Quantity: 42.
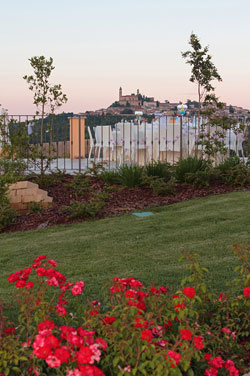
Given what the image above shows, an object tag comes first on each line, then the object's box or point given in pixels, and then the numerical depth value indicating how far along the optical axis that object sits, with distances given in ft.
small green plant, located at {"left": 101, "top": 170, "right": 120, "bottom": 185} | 27.37
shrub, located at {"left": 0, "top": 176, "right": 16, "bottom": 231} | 22.18
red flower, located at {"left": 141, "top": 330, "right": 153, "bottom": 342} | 6.08
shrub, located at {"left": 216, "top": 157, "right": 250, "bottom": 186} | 26.40
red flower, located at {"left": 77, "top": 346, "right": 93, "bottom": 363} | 5.52
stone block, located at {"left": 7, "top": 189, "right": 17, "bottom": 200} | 24.72
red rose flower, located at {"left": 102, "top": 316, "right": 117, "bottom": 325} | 7.11
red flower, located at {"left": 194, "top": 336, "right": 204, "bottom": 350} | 6.30
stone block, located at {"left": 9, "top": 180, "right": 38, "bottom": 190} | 25.09
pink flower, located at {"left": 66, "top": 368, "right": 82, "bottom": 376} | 5.55
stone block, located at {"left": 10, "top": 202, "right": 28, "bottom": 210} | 24.89
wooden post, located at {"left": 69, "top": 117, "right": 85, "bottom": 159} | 55.01
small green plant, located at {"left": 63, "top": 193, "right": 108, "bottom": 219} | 22.13
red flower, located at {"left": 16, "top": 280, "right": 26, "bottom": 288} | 7.54
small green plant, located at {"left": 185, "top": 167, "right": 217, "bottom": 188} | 26.07
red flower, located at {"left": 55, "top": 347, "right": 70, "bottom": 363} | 5.57
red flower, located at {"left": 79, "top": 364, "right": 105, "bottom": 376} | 5.53
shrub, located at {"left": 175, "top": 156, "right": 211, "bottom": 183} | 26.69
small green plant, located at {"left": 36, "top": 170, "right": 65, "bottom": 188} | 27.89
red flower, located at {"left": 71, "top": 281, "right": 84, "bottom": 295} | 7.43
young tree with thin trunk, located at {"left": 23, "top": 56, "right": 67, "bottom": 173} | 28.73
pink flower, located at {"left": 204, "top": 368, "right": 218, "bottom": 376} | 6.77
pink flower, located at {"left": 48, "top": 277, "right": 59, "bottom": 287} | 7.61
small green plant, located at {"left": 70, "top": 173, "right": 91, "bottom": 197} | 25.78
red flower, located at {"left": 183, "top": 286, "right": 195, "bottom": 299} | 7.32
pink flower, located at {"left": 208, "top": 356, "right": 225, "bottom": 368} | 6.82
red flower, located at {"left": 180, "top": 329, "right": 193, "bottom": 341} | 6.23
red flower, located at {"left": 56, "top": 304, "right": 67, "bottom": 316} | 7.55
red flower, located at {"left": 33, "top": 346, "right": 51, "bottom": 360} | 5.57
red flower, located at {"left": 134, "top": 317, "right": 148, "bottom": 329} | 6.47
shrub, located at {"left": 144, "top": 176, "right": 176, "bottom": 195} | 24.86
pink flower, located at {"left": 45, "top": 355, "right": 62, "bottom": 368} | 5.49
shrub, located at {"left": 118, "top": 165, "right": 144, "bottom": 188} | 26.19
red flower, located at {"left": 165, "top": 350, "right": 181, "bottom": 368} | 5.91
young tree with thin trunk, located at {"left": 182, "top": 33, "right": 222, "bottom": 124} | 34.73
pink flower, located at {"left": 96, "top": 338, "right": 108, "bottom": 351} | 6.24
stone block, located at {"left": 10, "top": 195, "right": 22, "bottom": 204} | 24.88
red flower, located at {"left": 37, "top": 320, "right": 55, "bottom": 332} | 6.32
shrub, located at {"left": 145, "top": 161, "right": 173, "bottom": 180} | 26.89
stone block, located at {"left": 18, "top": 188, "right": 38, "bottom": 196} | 24.98
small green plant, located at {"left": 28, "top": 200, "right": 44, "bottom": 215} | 23.76
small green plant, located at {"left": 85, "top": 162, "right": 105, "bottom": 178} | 28.71
